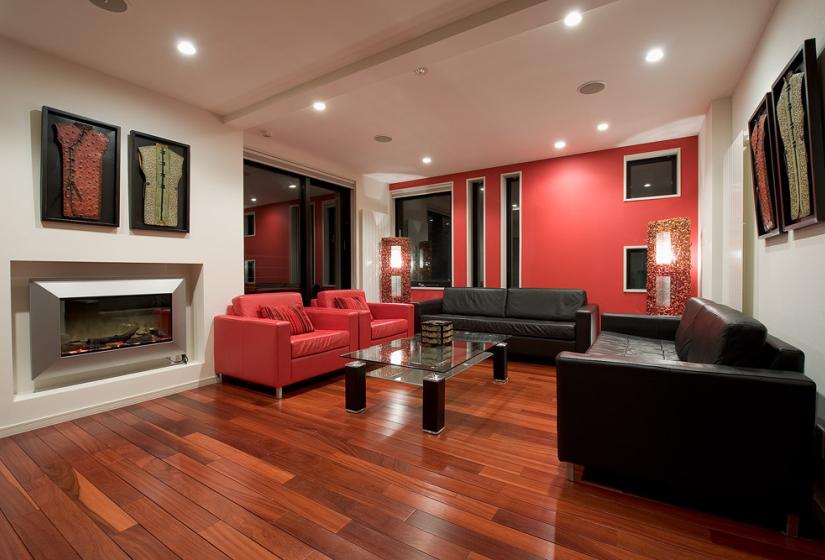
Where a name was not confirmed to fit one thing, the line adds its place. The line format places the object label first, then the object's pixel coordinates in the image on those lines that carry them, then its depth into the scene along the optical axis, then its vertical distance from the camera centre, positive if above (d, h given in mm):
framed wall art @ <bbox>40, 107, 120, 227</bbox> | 2791 +832
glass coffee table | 2588 -672
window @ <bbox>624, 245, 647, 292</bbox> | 4996 +60
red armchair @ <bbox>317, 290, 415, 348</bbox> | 4297 -596
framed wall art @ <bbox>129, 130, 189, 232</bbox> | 3283 +842
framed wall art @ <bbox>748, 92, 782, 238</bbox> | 2295 +682
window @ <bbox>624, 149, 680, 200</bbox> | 4828 +1292
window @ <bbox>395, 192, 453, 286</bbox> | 6723 +769
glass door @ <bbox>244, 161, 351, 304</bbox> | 5055 +643
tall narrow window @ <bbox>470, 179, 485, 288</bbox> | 6309 +728
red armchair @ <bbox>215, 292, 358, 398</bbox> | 3336 -676
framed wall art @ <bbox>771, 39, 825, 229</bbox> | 1782 +677
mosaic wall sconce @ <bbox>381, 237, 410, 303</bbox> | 6258 +94
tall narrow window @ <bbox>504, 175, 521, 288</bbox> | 5969 +686
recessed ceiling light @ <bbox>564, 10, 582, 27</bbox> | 2273 +1606
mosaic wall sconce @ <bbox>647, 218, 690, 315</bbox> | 4297 +87
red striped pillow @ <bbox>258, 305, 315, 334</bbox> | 3815 -419
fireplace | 2873 -407
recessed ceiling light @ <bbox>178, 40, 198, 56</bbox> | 2748 +1691
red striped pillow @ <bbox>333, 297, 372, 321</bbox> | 4801 -363
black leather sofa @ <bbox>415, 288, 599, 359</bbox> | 4414 -576
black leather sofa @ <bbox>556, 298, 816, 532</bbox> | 1551 -660
